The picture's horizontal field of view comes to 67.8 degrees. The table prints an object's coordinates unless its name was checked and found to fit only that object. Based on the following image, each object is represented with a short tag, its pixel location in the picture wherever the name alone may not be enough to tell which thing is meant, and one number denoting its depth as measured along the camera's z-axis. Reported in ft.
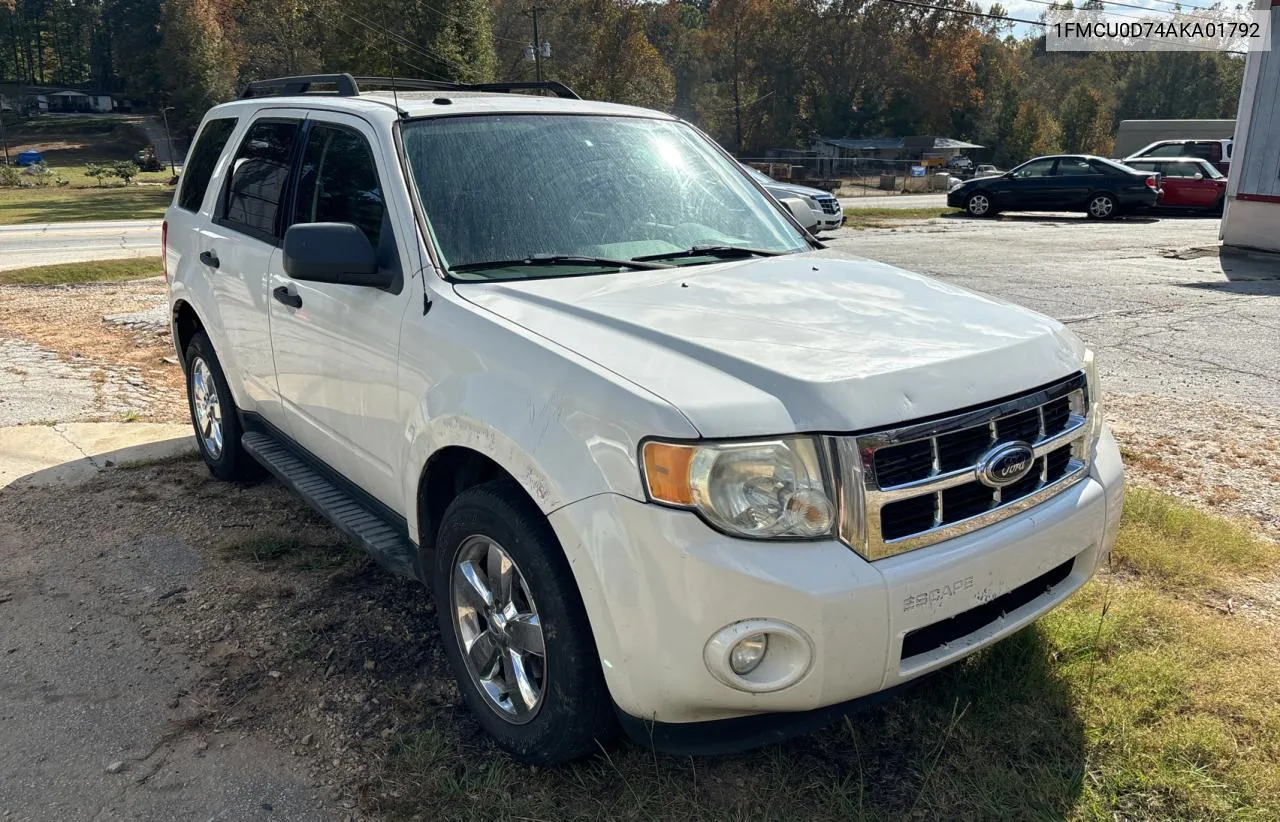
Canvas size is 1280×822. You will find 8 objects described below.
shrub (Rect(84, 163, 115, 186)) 160.87
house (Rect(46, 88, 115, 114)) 356.79
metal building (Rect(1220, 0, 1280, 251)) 47.93
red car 76.64
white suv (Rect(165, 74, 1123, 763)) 7.34
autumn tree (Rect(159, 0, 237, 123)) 215.31
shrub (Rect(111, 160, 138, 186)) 151.53
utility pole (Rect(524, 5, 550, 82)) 152.24
